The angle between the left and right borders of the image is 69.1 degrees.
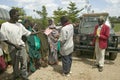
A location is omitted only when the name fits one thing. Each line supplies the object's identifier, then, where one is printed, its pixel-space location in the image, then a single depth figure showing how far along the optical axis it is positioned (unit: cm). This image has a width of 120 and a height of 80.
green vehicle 363
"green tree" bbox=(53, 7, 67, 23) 886
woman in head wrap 325
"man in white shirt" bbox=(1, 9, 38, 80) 213
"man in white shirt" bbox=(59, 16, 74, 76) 273
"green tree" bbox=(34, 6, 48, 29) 749
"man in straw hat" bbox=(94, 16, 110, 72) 307
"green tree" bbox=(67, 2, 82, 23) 967
